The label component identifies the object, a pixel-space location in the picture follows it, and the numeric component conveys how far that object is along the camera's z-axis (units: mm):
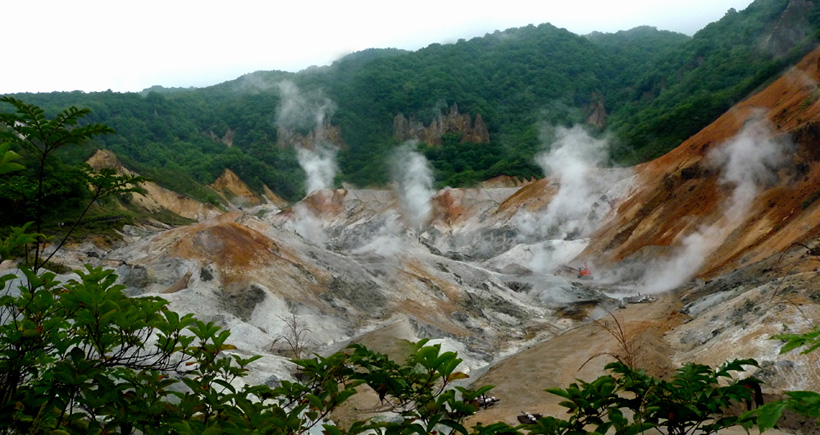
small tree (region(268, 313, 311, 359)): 25400
